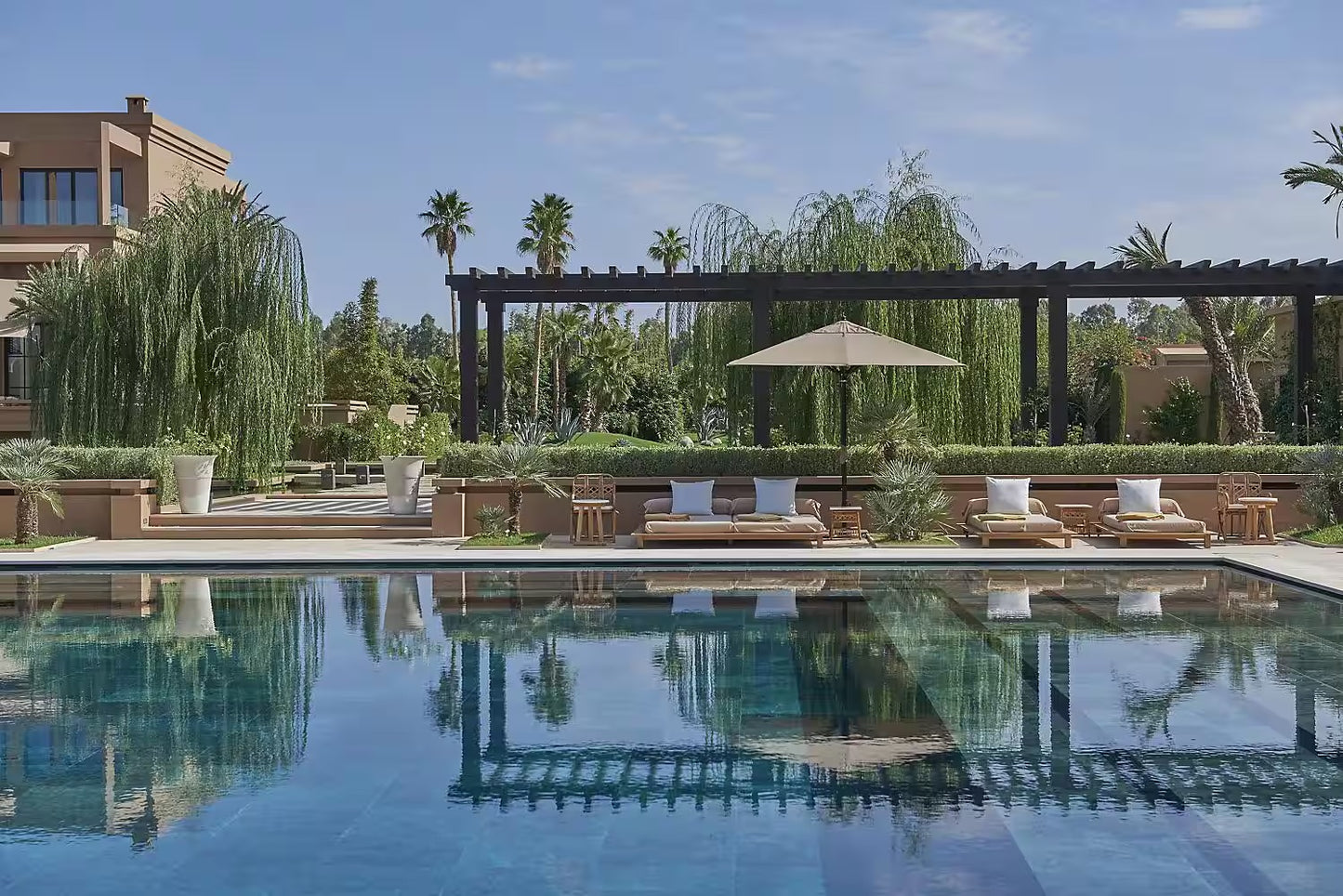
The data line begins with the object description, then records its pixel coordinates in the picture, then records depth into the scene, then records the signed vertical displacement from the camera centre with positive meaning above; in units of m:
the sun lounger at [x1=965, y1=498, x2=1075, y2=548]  15.43 -0.94
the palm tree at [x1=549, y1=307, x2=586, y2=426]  54.47 +5.39
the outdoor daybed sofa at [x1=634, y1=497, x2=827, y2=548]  15.54 -0.92
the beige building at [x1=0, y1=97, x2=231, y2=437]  31.31 +7.20
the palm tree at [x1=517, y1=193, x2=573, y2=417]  52.66 +9.40
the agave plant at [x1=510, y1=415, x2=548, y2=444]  17.34 +0.32
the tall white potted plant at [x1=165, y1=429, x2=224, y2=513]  17.81 -0.28
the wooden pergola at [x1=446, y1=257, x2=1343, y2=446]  18.50 +2.47
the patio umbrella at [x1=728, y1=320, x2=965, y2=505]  16.25 +1.29
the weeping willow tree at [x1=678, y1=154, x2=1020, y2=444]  20.84 +2.23
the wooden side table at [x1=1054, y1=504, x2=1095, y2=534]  16.59 -0.83
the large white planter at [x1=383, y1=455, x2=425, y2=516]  18.16 -0.40
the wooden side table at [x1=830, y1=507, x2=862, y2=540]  16.25 -0.89
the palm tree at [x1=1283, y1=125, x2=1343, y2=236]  23.25 +5.12
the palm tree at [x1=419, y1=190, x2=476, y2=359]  53.75 +10.01
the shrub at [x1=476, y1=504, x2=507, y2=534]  16.48 -0.82
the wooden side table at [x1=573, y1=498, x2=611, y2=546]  16.11 -0.84
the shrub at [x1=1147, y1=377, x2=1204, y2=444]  31.08 +0.85
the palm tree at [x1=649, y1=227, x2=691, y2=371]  60.31 +10.00
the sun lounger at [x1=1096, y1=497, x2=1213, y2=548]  15.46 -0.96
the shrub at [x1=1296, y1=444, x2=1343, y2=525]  16.28 -0.46
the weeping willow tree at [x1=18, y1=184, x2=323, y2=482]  21.27 +2.02
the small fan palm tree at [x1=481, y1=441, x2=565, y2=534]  16.67 -0.17
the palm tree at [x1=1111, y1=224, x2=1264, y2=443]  25.59 +2.13
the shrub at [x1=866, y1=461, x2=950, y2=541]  15.99 -0.63
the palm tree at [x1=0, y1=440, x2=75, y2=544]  16.14 -0.18
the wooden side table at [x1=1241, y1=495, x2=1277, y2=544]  15.97 -0.83
